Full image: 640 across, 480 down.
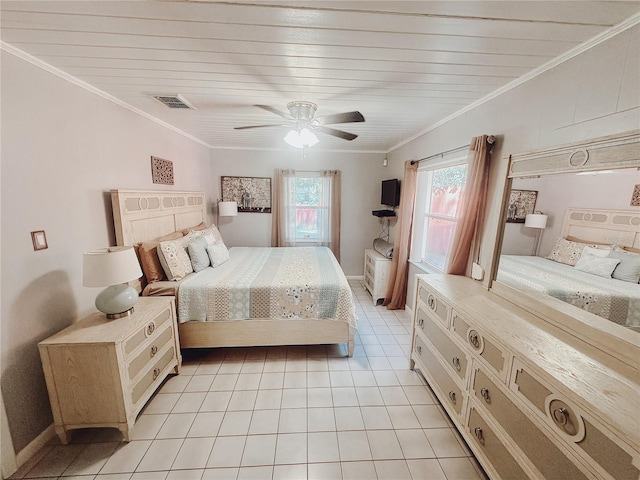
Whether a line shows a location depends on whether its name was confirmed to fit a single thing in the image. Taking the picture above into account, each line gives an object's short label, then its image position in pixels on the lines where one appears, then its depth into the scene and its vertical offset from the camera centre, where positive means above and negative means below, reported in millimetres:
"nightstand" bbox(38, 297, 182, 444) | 1500 -1074
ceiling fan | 2047 +637
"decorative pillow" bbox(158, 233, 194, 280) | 2424 -630
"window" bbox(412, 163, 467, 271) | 2844 -141
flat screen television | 3906 +85
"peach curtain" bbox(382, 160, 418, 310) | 3314 -632
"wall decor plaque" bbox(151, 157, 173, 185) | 2764 +271
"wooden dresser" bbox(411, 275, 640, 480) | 864 -819
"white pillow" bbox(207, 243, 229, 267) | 2914 -689
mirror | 1144 -157
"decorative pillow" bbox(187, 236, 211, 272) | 2734 -646
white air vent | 2115 +806
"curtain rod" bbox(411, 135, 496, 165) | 1914 +464
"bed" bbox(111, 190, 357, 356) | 2320 -993
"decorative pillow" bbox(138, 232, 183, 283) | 2365 -629
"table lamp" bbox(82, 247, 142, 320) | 1611 -526
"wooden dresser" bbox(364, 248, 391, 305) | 3721 -1143
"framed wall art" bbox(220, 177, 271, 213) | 4453 +80
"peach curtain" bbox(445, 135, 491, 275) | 1983 -45
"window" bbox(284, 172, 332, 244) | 4496 -195
